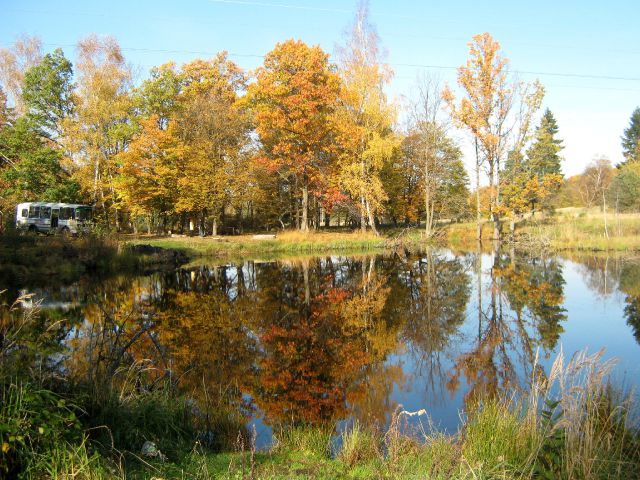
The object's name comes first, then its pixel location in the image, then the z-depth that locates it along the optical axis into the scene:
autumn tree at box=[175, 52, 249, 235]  33.56
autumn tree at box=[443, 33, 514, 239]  31.59
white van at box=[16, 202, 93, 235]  33.69
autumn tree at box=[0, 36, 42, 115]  37.59
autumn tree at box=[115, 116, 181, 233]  32.53
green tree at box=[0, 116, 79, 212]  31.14
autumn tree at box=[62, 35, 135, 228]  34.49
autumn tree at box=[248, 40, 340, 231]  32.09
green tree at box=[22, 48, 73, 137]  34.69
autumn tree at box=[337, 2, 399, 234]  32.78
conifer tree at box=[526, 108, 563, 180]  32.88
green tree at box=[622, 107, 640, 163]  65.81
